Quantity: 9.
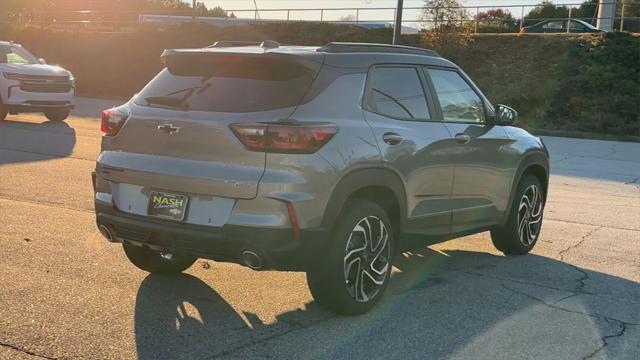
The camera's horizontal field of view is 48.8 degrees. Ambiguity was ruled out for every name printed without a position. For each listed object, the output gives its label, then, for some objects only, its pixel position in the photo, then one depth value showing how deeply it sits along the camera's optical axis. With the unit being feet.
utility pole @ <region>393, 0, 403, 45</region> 88.43
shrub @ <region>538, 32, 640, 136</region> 75.56
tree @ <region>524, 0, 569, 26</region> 159.43
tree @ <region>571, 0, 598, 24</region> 159.31
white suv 52.49
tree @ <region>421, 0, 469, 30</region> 96.78
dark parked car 105.71
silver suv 13.84
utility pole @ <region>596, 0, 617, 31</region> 105.81
